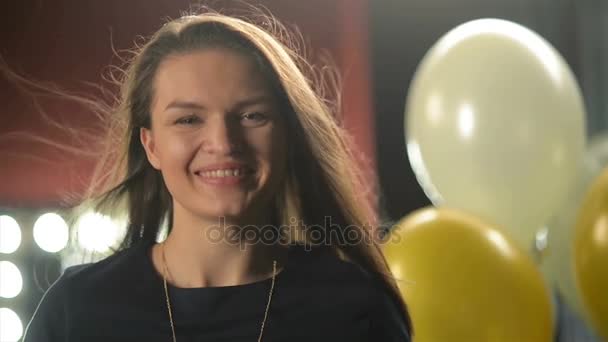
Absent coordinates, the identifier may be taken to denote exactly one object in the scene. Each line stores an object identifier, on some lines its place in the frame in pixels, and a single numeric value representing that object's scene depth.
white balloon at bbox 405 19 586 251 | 2.53
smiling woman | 2.30
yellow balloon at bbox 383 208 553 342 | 2.48
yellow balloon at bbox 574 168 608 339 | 2.54
